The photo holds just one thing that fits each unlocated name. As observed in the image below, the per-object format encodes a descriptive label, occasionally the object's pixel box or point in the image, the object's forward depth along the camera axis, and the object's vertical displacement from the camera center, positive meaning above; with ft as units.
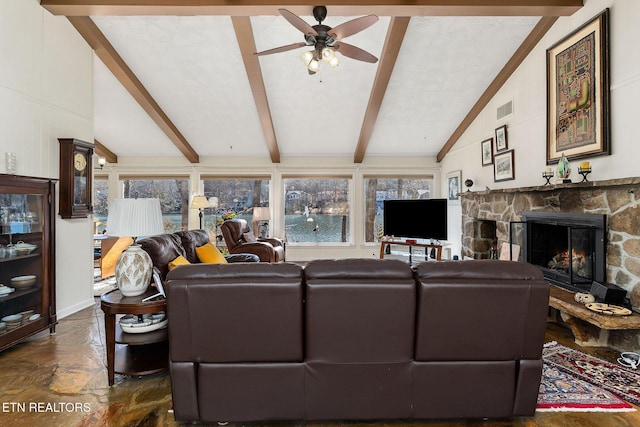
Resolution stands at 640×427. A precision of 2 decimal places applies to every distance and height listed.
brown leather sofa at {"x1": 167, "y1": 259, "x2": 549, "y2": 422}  5.92 -2.21
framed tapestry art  10.32 +3.88
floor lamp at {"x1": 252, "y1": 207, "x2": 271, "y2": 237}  23.12 -0.09
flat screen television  19.90 -0.37
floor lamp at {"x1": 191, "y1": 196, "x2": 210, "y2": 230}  22.17 +0.70
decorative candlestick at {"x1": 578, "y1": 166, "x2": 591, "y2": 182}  10.59 +1.25
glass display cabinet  9.18 -1.24
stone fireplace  9.21 +0.15
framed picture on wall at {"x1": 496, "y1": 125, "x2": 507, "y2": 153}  15.84 +3.43
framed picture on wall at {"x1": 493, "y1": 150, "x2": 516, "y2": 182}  15.38 +2.09
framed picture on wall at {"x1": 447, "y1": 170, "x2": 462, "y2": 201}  20.99 +1.78
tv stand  20.20 -1.99
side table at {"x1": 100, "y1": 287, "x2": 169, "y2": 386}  7.43 -2.81
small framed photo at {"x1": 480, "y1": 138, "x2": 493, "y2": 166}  17.19 +3.09
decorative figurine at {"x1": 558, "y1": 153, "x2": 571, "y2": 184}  11.14 +1.38
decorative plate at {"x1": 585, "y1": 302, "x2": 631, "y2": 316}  8.82 -2.56
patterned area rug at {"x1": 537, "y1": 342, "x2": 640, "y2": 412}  6.93 -3.87
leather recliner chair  18.17 -1.70
